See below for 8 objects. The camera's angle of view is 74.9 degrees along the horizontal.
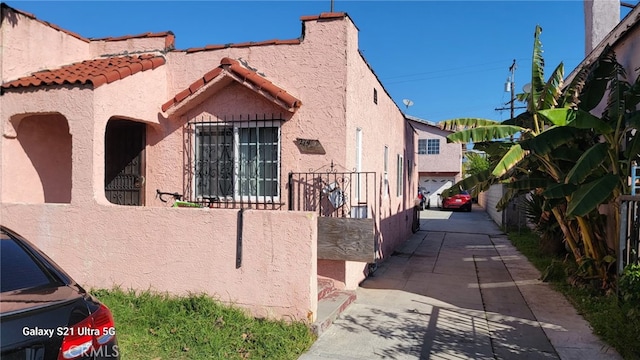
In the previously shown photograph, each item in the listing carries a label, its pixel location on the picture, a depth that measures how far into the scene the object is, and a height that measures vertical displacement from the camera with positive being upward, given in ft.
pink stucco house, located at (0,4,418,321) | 18.10 +1.44
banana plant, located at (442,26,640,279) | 19.49 +2.27
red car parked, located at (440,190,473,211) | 97.81 -4.22
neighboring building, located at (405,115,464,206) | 112.16 +7.19
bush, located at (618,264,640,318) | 14.19 -3.54
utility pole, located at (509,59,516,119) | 96.03 +23.86
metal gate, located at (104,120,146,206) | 25.53 +1.27
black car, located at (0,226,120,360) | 8.22 -2.83
